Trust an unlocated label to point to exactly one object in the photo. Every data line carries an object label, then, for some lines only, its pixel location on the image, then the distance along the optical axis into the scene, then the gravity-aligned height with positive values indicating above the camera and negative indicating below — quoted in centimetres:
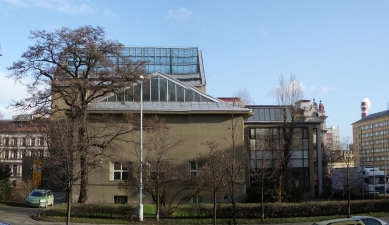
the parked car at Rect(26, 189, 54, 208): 3366 -376
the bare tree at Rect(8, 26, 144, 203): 3000 +575
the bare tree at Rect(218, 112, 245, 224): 2406 -130
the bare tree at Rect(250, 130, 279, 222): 3656 +15
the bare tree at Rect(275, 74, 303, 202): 3716 +187
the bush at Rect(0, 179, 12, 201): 3869 -349
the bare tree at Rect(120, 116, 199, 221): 2794 -162
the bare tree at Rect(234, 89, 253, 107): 5238 +638
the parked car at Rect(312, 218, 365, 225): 1672 -285
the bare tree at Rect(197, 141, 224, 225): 2461 -124
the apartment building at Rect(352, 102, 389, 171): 9681 +376
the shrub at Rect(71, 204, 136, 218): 2706 -381
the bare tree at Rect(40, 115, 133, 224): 2194 +19
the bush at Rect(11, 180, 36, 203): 3975 -379
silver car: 1772 -296
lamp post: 2617 -251
